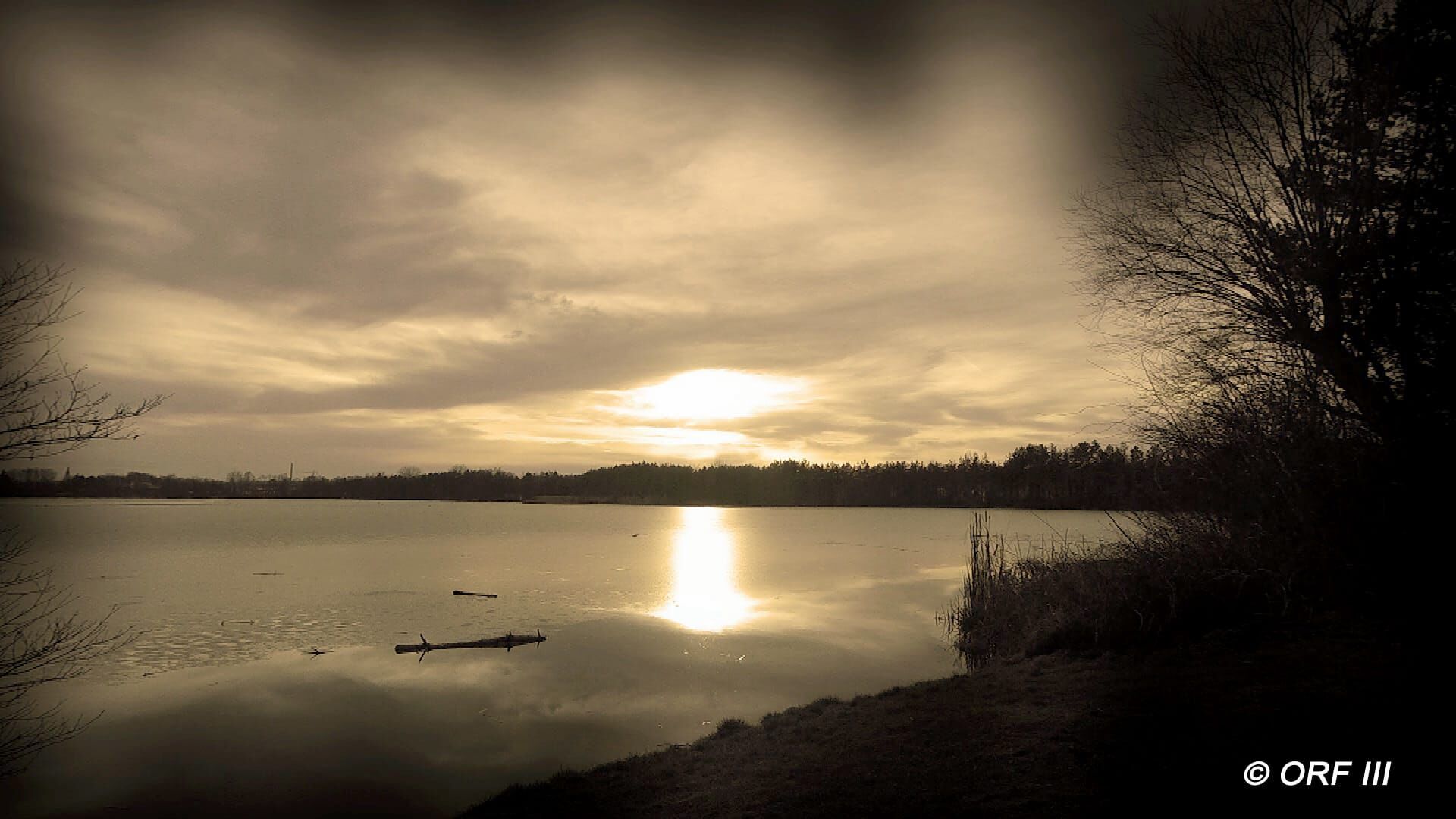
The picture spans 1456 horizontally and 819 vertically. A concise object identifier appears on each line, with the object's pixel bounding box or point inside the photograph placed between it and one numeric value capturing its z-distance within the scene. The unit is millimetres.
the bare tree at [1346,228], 10539
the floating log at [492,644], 24953
